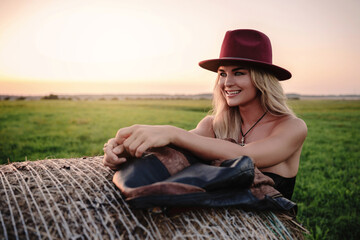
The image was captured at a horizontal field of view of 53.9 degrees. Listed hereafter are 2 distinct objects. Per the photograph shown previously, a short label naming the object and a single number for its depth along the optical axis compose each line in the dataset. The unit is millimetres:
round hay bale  897
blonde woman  1067
